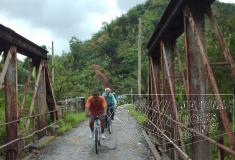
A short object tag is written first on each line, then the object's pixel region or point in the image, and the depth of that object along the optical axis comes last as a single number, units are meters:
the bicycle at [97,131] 6.73
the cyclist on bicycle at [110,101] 9.37
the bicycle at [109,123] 9.05
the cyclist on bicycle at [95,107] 7.14
